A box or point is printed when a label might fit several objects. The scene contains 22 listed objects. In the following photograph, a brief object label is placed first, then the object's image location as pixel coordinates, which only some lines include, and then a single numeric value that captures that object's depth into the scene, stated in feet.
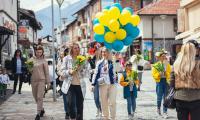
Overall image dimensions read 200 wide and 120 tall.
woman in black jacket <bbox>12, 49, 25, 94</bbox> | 70.13
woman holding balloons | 37.81
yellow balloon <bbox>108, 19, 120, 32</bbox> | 37.14
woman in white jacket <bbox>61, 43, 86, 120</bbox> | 35.88
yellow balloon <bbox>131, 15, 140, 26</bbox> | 38.22
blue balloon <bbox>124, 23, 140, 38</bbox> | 38.24
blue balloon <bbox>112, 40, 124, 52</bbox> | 37.93
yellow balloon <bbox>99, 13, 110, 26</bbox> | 37.67
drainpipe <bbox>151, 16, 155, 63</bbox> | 194.08
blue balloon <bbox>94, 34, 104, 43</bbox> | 38.24
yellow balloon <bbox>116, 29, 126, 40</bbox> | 37.88
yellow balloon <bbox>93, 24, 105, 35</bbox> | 38.04
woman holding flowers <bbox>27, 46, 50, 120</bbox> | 42.09
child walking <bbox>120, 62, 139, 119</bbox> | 42.65
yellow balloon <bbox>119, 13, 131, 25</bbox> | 37.78
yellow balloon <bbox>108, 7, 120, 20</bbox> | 37.54
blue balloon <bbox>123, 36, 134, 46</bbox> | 38.50
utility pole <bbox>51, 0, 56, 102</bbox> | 58.44
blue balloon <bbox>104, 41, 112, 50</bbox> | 38.01
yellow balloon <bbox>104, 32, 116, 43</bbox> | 37.88
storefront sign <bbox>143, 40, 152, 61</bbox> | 190.90
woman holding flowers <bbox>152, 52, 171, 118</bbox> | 43.32
